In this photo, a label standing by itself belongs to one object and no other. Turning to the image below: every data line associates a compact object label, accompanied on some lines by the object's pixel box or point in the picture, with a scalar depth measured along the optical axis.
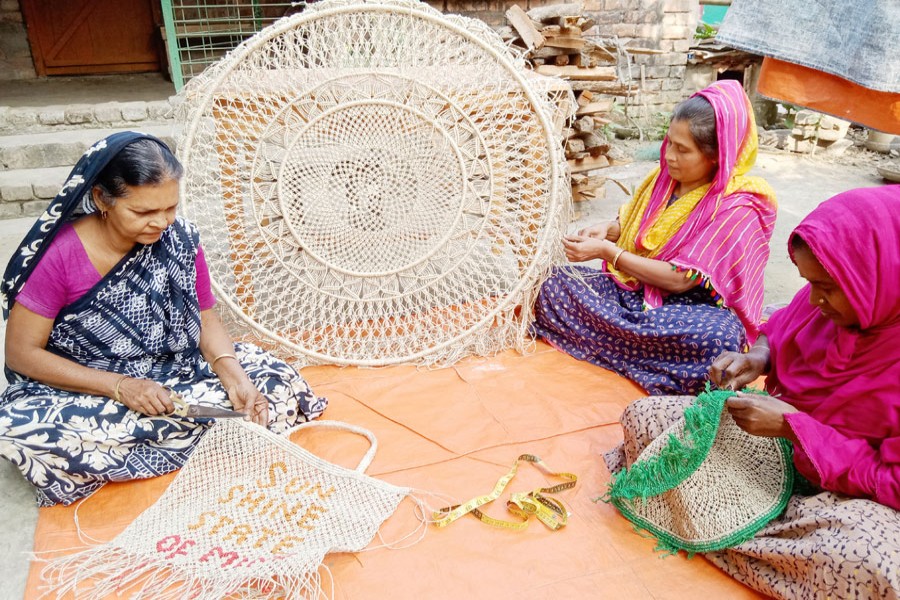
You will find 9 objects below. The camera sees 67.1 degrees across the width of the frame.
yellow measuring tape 1.75
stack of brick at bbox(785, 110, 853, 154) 6.73
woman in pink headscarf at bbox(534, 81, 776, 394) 2.21
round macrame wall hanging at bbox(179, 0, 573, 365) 2.25
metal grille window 5.69
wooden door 6.32
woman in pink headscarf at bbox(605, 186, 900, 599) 1.33
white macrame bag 1.51
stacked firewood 4.08
